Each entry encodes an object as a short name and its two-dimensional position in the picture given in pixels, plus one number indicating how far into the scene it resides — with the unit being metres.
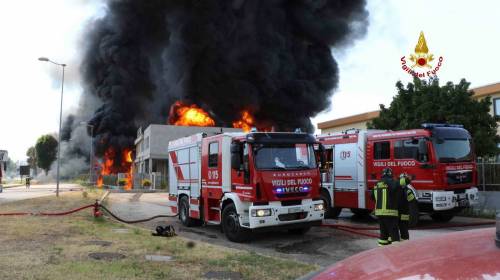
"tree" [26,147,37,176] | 100.71
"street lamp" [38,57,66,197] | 23.62
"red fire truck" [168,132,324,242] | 9.65
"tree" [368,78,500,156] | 18.81
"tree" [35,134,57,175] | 89.19
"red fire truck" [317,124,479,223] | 11.53
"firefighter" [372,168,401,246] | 7.95
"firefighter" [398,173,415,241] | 8.05
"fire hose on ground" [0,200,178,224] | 13.43
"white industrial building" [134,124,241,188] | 47.56
